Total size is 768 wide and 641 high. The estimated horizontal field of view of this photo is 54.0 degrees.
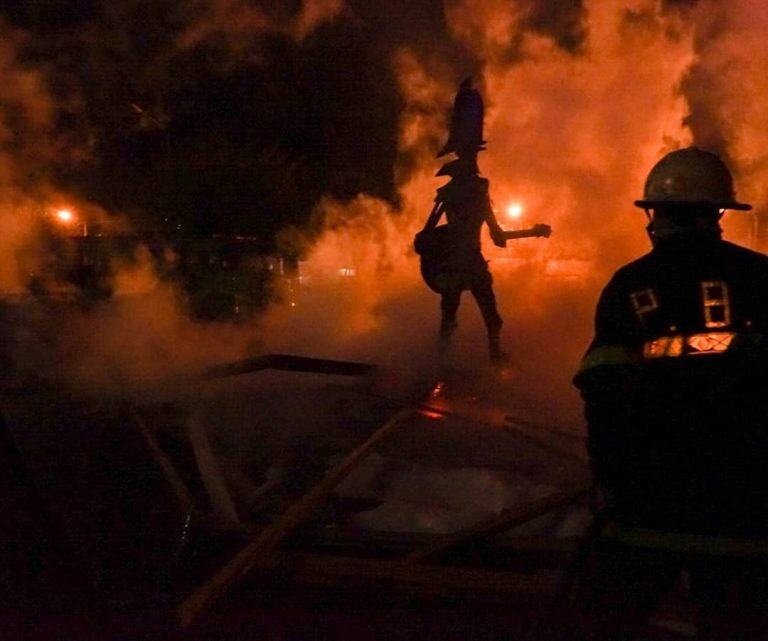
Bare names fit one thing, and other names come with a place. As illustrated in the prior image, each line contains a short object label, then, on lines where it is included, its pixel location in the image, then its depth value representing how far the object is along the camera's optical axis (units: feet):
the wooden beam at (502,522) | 10.54
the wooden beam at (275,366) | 18.34
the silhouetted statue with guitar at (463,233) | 23.07
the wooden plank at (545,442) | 14.57
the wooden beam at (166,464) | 12.38
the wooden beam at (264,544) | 9.31
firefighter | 5.24
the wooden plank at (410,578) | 9.51
